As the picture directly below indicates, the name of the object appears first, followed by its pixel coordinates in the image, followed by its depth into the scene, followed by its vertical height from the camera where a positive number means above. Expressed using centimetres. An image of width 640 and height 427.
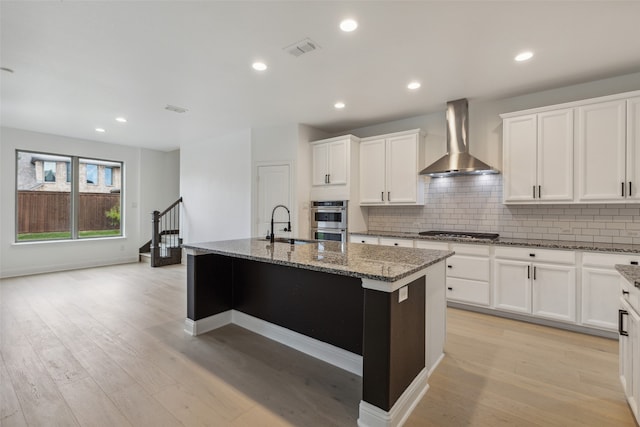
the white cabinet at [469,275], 365 -78
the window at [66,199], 588 +28
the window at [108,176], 698 +84
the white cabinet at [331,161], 483 +86
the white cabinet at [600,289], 294 -76
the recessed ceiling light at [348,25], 237 +151
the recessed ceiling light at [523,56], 281 +150
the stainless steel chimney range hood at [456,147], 393 +90
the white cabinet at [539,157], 336 +66
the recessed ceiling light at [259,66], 306 +153
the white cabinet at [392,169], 445 +67
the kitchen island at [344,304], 178 -77
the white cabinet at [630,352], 170 -86
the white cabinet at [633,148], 300 +66
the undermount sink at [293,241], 325 -32
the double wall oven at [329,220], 477 -12
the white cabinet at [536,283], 317 -78
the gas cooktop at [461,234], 382 -29
